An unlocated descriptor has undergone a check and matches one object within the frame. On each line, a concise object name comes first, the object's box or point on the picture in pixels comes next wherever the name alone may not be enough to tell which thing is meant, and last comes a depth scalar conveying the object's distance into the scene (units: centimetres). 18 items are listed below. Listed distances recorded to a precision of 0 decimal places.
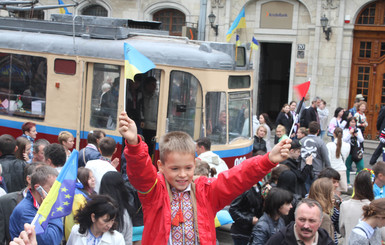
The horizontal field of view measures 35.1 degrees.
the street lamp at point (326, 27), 1950
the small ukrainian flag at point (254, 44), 1169
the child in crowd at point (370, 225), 521
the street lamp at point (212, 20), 2106
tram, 1048
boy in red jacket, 362
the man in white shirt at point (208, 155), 864
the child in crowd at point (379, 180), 697
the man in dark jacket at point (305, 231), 447
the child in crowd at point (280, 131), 1164
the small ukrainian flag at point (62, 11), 1585
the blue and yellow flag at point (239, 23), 1171
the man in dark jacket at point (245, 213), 673
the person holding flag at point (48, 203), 436
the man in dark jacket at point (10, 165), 725
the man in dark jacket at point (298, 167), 877
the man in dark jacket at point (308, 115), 1592
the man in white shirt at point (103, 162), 717
